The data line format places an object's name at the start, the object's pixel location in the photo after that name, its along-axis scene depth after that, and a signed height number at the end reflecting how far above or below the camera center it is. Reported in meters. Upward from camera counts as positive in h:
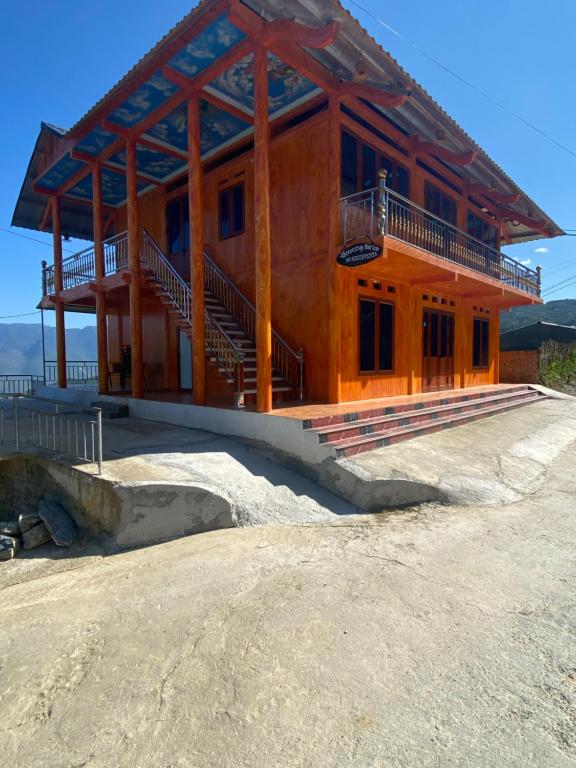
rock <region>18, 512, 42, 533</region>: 5.54 -1.99
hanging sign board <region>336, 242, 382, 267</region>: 7.88 +2.05
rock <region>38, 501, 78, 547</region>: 5.31 -2.00
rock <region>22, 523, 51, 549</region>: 5.40 -2.14
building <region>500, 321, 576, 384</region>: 19.47 +0.73
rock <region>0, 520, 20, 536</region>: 5.48 -2.07
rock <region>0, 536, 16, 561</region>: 5.13 -2.17
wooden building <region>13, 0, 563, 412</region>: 7.52 +3.78
